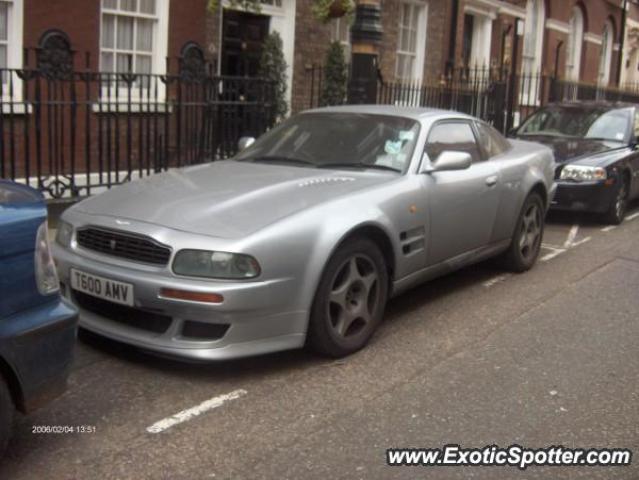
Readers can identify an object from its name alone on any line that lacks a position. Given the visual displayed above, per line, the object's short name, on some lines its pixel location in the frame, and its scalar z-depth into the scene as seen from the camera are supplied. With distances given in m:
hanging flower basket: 9.71
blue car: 3.12
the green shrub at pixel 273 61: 12.87
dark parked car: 9.70
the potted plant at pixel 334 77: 13.87
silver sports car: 4.21
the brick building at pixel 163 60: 8.35
